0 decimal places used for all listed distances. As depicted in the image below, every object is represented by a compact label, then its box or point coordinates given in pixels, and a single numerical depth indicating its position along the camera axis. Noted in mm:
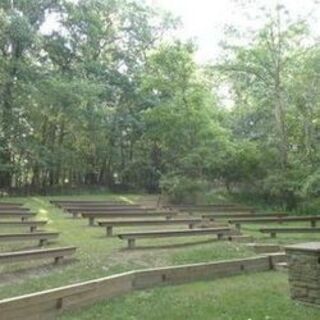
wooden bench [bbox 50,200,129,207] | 13331
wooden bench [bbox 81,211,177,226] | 10333
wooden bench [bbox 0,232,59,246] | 7066
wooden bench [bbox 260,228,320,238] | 9292
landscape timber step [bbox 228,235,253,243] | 8576
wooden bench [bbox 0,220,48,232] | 8693
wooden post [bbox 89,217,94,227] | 10274
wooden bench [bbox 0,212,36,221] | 10134
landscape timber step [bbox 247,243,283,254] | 7306
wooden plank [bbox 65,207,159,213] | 11442
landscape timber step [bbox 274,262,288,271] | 6347
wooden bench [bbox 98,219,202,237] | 8624
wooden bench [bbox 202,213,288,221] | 11314
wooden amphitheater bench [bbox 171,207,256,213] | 13159
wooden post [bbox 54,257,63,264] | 6339
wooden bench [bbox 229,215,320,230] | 10492
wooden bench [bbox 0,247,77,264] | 5763
